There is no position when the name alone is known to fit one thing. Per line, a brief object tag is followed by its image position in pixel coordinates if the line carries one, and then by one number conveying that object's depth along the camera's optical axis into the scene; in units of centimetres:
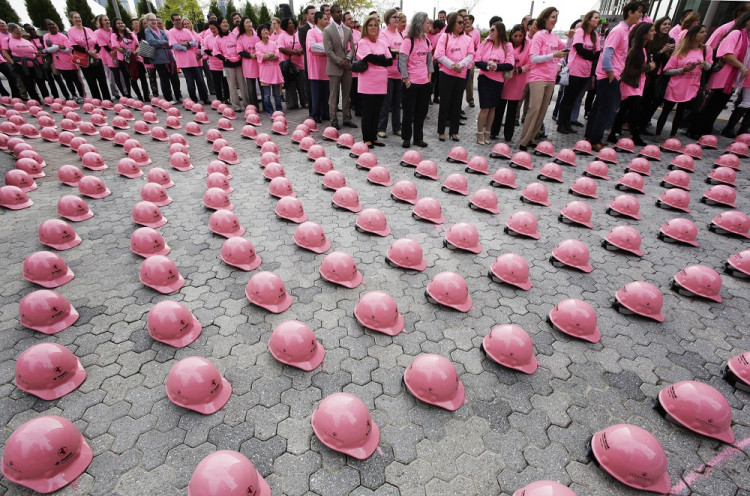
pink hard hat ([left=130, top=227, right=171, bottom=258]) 462
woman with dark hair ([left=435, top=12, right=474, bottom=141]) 742
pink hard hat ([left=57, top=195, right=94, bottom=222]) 532
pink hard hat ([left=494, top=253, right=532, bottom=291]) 427
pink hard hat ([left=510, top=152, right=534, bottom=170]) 764
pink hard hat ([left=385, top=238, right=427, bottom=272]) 450
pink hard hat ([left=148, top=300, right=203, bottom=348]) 337
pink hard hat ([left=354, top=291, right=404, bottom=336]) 359
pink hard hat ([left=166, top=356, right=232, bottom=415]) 281
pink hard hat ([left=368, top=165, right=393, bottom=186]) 677
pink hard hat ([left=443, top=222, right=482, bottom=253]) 489
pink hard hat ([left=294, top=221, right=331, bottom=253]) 483
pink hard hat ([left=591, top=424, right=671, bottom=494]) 238
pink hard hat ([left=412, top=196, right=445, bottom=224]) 559
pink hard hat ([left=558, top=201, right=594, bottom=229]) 559
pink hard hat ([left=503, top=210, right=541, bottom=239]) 526
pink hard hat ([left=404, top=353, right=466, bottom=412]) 289
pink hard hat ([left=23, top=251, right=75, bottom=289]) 404
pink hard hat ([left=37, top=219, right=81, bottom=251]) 469
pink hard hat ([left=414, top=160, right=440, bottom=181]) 709
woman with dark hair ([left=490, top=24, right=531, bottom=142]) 788
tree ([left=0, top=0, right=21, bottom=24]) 2175
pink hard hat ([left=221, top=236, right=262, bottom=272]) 448
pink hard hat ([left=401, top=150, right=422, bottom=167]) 757
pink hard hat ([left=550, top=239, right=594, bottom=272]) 462
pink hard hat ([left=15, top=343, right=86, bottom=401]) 285
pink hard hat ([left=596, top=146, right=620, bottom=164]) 797
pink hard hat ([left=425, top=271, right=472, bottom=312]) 390
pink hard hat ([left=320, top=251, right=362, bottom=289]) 421
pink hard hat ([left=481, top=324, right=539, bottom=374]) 322
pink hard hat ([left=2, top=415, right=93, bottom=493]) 228
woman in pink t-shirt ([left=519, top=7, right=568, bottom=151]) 728
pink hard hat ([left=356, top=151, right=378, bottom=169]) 737
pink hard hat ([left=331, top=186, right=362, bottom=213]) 585
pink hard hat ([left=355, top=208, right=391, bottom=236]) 526
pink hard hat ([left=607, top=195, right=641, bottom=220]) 586
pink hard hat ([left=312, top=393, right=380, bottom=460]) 254
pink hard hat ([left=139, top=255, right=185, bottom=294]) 405
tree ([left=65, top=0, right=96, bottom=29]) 2472
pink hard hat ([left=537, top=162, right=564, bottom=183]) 705
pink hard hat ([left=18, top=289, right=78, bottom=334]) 345
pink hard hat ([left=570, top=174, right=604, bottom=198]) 651
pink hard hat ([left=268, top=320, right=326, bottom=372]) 319
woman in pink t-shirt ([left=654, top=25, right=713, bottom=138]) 814
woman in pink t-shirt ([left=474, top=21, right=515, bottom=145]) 748
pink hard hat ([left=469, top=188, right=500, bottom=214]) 594
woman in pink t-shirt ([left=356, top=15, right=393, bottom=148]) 720
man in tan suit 812
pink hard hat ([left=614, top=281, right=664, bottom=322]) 384
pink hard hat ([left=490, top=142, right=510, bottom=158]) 806
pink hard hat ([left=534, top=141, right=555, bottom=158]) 823
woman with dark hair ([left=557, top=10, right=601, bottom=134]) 734
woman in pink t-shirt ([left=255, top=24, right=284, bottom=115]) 1015
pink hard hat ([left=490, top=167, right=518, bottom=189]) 678
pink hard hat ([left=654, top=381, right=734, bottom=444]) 270
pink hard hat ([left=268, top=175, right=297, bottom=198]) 620
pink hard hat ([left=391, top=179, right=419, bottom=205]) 615
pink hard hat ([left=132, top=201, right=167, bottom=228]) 533
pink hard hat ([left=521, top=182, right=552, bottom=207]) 621
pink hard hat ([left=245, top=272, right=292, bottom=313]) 383
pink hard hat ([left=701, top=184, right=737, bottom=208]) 630
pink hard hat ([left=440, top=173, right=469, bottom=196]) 652
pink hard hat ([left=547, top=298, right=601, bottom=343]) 357
